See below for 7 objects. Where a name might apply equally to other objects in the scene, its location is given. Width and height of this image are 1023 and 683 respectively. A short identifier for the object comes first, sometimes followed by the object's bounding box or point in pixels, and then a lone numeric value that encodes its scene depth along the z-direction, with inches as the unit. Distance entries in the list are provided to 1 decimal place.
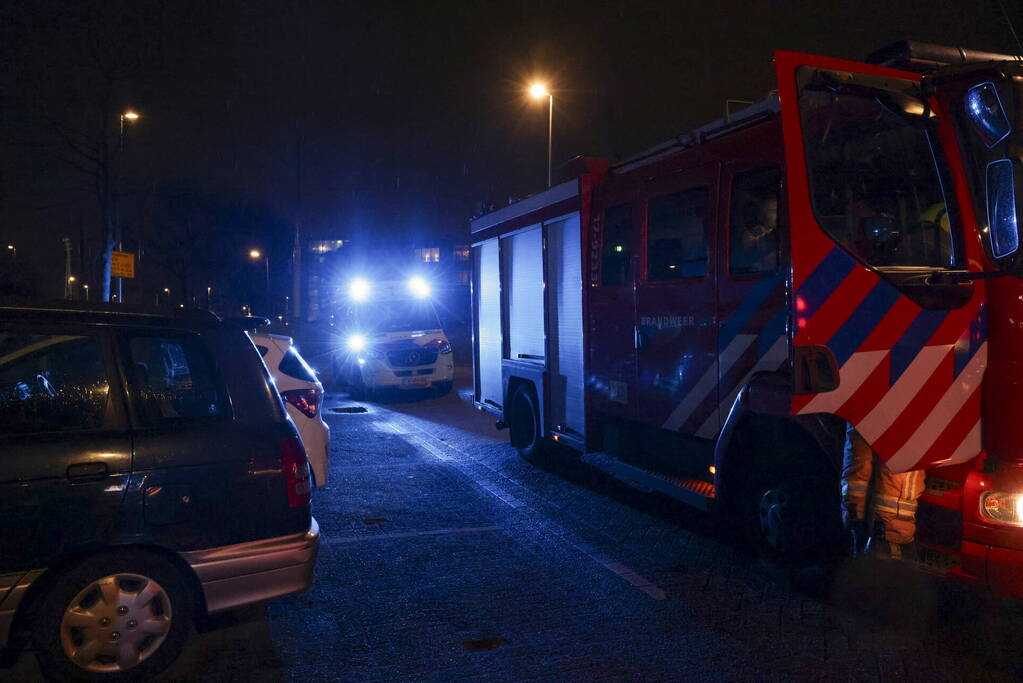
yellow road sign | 864.3
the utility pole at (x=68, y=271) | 1158.8
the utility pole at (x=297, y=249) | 1466.4
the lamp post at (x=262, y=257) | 2287.2
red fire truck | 158.4
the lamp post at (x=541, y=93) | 812.0
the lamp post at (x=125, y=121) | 918.4
